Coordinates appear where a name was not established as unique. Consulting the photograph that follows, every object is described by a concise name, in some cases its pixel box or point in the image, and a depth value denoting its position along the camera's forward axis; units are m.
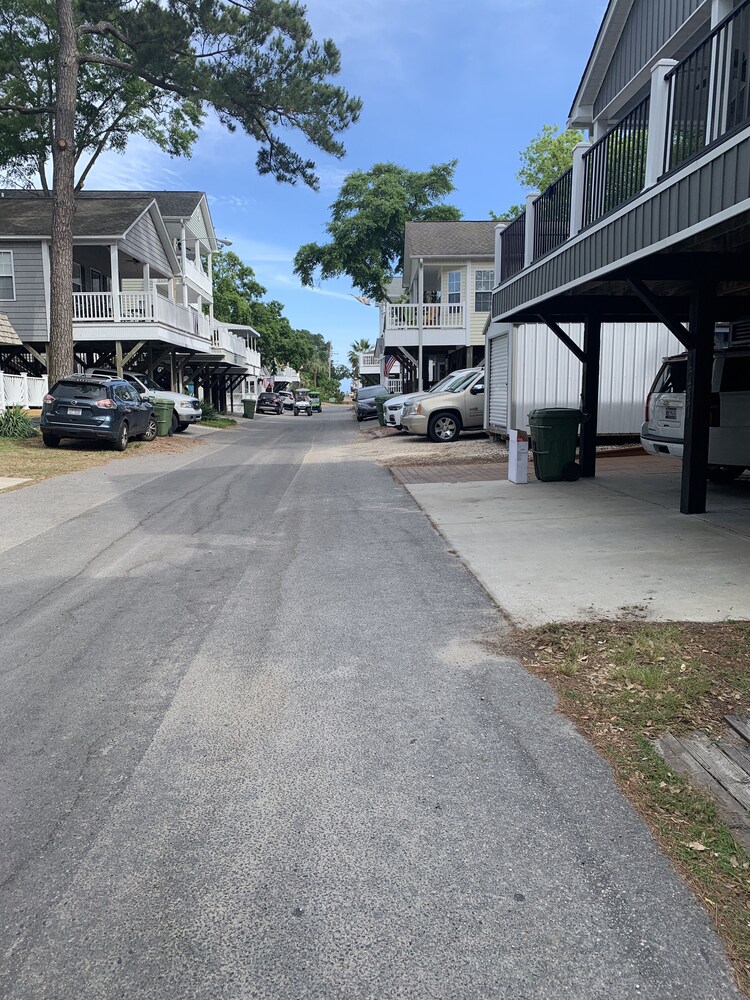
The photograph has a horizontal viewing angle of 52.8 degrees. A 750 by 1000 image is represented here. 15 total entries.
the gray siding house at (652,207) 6.26
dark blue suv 17.02
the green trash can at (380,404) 27.88
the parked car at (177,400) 24.83
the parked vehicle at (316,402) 65.84
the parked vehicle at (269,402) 54.25
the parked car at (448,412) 20.12
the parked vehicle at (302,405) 56.84
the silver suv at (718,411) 10.05
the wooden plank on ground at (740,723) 3.68
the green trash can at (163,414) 22.16
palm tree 127.91
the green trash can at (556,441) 12.01
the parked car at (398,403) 21.36
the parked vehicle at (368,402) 36.06
